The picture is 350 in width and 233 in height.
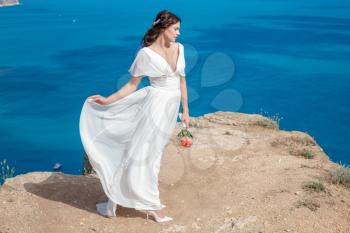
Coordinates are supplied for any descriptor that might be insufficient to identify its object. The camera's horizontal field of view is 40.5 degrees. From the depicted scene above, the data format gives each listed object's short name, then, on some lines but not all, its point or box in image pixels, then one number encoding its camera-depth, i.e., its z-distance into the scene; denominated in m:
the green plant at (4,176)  6.92
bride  4.60
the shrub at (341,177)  5.80
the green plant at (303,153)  7.07
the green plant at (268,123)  9.00
